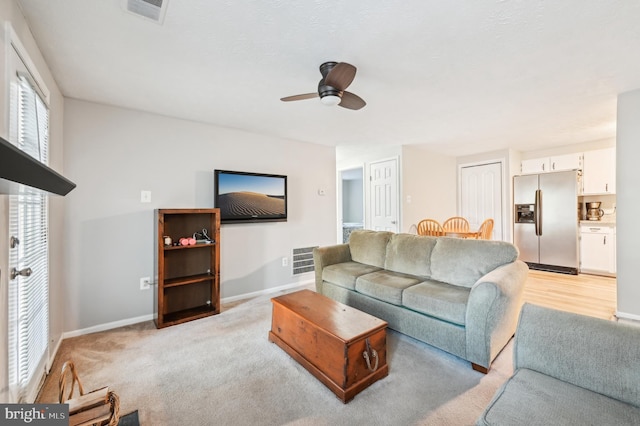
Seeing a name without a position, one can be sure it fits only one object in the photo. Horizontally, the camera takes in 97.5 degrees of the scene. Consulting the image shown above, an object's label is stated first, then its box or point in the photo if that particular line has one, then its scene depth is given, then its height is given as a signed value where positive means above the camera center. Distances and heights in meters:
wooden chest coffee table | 1.68 -0.86
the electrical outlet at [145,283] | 2.90 -0.73
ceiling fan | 1.80 +0.88
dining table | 4.41 -0.34
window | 1.44 -0.27
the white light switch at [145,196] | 2.90 +0.17
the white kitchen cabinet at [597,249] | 4.30 -0.59
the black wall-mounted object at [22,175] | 0.56 +0.10
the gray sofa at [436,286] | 1.92 -0.64
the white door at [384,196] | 4.89 +0.31
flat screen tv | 3.37 +0.21
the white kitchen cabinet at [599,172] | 4.36 +0.64
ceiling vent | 1.43 +1.08
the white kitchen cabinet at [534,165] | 5.00 +0.85
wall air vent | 4.14 -0.72
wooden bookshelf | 2.75 -0.59
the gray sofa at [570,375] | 0.99 -0.67
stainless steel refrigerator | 4.59 -0.13
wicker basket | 1.16 -0.85
